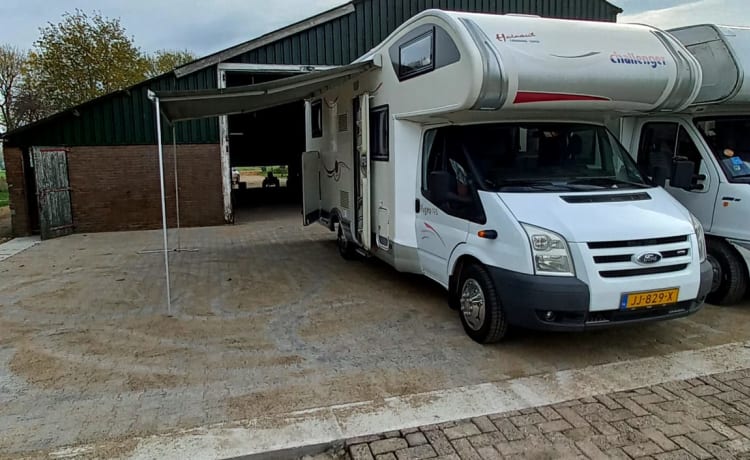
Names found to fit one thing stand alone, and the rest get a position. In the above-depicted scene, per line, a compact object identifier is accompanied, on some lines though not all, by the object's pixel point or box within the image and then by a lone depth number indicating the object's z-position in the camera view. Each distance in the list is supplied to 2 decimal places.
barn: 11.15
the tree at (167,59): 31.28
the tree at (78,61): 19.25
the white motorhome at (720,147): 5.12
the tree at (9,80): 24.31
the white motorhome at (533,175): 3.84
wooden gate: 10.77
